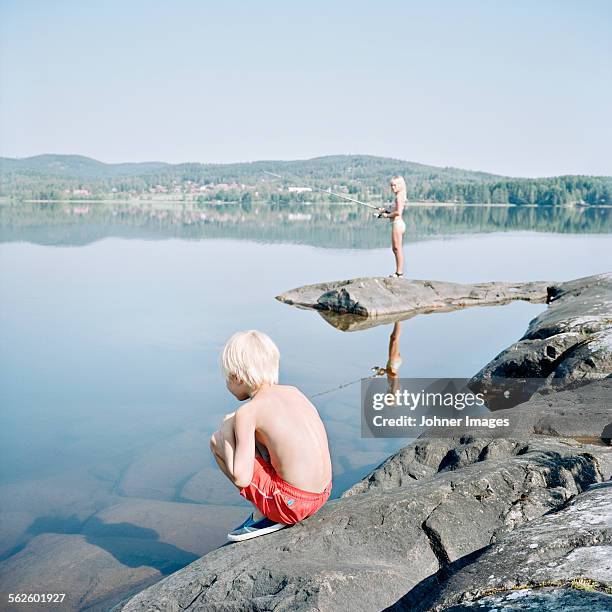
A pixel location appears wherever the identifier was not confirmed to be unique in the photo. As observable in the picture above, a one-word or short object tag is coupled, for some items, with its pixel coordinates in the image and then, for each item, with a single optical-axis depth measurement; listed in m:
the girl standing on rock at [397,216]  16.14
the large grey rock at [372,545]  3.21
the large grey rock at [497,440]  4.94
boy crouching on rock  3.82
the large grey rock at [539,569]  2.50
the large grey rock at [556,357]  7.06
